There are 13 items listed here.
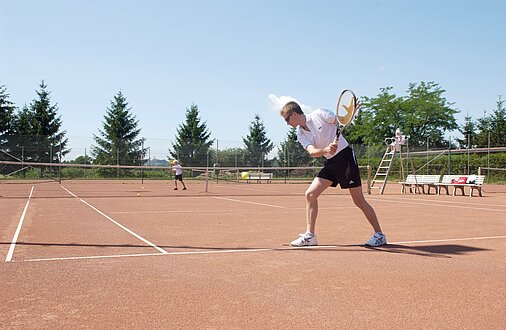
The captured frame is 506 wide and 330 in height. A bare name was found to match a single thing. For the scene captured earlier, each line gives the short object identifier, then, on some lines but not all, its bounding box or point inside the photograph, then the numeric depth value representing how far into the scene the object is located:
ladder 19.33
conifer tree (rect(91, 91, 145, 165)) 36.31
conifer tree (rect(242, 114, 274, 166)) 59.59
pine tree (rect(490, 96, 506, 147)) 44.97
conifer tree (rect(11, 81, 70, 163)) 45.09
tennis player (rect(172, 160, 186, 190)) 21.83
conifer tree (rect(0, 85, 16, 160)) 44.31
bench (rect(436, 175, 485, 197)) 17.89
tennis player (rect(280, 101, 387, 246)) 5.50
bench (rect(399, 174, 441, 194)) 20.16
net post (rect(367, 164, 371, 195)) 18.80
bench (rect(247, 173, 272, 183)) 32.89
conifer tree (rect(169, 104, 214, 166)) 53.06
